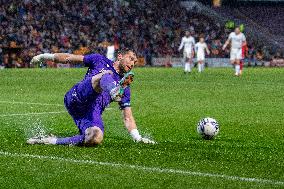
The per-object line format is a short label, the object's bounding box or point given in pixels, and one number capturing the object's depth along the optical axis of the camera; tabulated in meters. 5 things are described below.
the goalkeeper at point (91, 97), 9.39
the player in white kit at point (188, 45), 41.50
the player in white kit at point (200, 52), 42.72
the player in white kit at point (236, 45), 37.22
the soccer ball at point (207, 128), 10.77
